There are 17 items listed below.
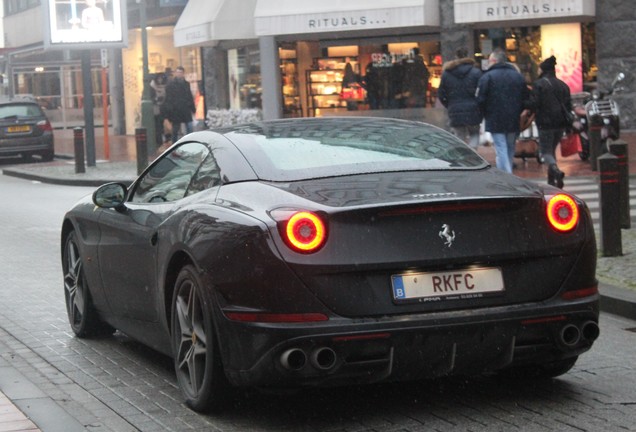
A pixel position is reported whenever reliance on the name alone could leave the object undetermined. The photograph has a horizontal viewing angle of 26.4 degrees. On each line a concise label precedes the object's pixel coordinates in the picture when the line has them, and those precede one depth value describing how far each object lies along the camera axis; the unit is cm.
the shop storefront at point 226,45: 3244
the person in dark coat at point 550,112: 1634
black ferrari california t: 557
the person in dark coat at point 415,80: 2964
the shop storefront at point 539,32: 2706
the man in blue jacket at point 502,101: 1661
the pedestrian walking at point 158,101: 3572
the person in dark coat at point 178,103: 2847
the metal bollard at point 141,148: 2400
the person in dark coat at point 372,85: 3016
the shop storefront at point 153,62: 4206
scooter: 2058
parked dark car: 3281
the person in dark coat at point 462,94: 1870
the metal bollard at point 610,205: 1066
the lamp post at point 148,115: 3089
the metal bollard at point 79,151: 2562
